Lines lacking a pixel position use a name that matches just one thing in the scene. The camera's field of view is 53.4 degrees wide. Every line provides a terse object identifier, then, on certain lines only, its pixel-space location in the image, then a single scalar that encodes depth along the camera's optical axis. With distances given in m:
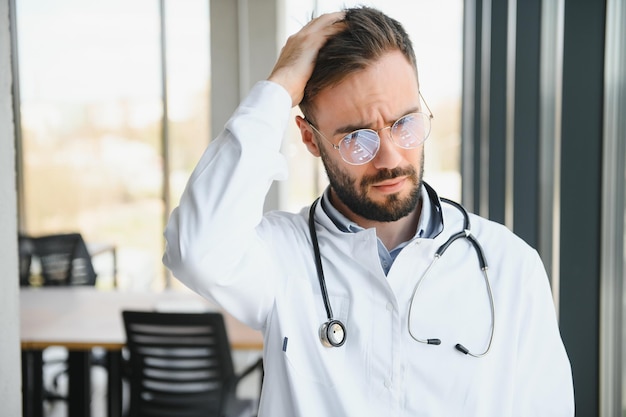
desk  2.78
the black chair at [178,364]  2.49
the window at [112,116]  5.96
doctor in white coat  1.16
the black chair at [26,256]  4.17
